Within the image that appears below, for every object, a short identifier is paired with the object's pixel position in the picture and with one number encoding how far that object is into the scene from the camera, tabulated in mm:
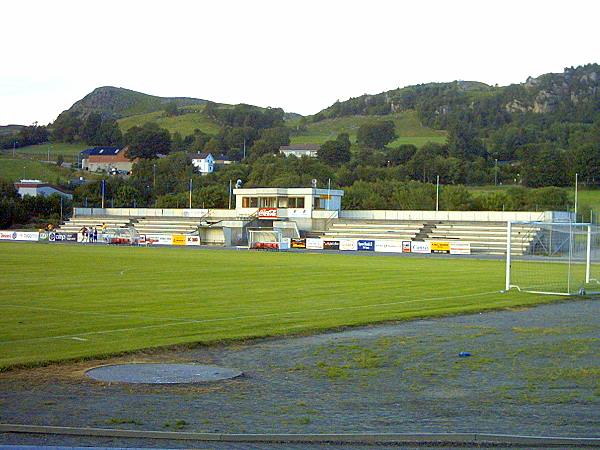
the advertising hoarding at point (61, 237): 95375
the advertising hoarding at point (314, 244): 84438
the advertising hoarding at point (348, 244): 82525
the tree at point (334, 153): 194125
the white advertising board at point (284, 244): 82938
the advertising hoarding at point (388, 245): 79519
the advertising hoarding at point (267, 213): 98750
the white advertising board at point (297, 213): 98625
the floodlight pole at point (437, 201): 112750
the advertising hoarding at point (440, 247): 76812
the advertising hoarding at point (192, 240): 90562
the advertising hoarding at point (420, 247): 77862
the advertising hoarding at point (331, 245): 83812
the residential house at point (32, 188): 142625
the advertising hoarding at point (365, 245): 81250
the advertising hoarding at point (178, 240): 90375
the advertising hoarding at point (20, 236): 94125
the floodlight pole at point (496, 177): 155125
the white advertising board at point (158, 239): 91375
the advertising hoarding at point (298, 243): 85694
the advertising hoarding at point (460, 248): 75688
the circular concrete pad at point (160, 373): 13813
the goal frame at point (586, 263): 33984
